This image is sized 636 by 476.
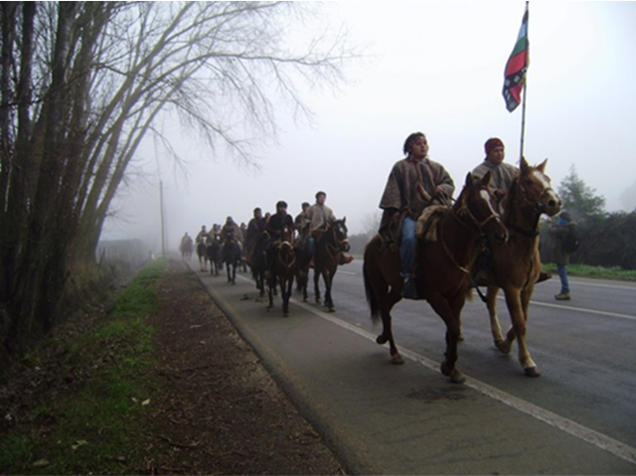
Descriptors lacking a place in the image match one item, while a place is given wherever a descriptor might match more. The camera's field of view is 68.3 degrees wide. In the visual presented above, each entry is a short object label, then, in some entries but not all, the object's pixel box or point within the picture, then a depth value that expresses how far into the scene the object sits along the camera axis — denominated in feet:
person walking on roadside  31.22
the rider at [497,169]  19.43
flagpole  25.81
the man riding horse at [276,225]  34.78
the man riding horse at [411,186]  18.53
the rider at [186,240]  132.57
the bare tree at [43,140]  23.65
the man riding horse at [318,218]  37.81
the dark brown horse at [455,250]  15.48
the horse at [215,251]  67.88
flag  32.17
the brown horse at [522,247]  16.60
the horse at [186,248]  132.46
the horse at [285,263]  32.60
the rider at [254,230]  41.60
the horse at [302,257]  37.60
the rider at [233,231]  57.74
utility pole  183.56
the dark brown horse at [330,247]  36.23
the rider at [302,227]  38.47
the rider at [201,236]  85.05
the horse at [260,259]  40.04
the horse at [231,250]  56.59
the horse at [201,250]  85.39
